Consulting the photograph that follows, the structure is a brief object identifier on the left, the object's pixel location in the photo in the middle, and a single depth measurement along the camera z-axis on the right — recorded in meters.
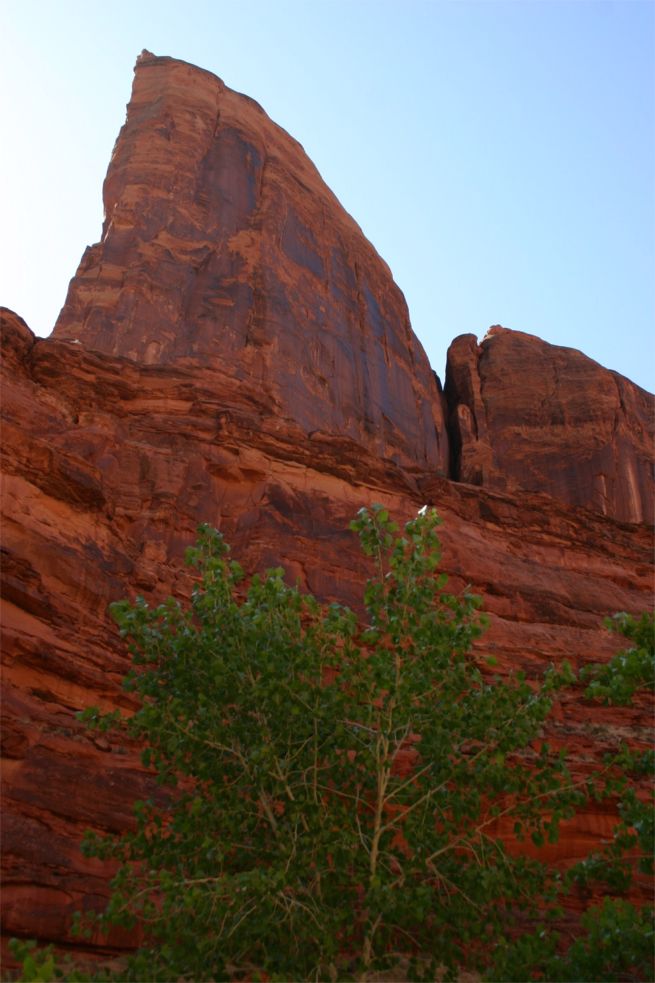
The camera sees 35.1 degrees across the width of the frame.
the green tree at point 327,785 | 12.51
